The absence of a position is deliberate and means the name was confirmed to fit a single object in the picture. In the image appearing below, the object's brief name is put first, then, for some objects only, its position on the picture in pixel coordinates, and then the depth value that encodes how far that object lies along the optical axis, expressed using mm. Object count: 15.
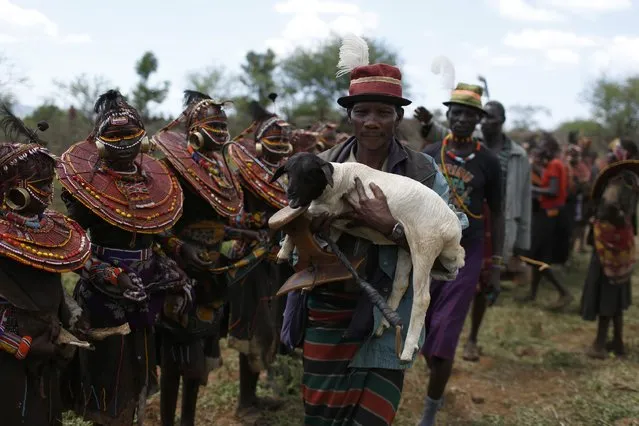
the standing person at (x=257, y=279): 4816
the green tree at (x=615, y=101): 44000
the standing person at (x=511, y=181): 6254
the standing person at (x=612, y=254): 6531
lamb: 2924
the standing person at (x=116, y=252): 3359
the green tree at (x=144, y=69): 23672
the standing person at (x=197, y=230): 4074
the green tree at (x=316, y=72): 38125
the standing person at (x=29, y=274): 2828
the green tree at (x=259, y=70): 32438
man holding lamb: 3082
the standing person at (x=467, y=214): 4750
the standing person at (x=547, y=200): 9633
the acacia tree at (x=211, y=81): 43844
